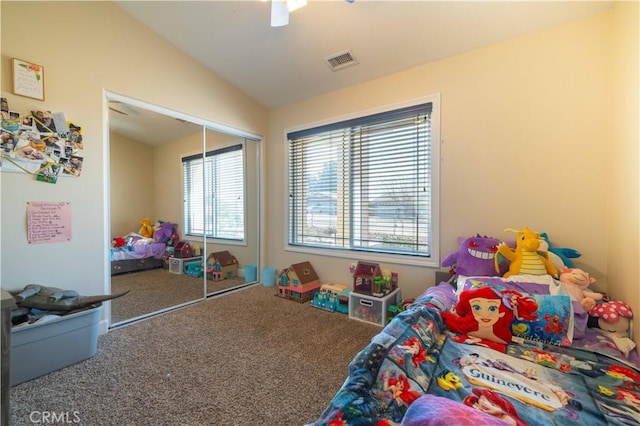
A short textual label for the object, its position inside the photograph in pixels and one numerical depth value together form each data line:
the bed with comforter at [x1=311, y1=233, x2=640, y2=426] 0.85
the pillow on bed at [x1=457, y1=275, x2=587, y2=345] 1.33
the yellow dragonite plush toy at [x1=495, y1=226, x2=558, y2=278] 1.72
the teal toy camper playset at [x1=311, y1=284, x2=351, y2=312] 2.69
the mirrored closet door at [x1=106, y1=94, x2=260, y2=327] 2.43
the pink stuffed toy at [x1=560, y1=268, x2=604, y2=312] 1.54
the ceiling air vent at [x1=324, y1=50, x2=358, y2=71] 2.51
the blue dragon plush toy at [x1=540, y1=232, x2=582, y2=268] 1.79
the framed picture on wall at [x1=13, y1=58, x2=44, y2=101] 1.76
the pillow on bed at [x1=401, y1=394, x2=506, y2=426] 0.70
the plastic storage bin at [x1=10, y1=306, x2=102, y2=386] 1.54
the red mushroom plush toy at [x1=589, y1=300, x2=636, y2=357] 1.43
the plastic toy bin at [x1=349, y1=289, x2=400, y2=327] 2.35
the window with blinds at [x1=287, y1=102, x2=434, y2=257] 2.55
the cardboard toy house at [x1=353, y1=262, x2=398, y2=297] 2.46
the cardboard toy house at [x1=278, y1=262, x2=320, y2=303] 2.96
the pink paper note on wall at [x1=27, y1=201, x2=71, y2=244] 1.84
